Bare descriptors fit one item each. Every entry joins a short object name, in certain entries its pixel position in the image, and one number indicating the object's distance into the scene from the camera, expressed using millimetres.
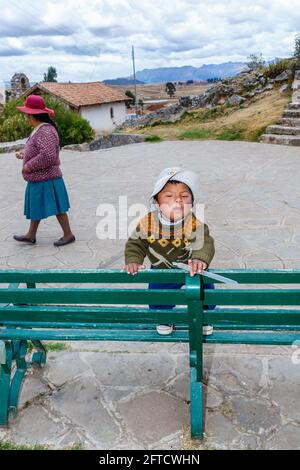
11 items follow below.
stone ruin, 42875
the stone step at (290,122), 11680
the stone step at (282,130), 11403
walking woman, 4848
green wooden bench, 2142
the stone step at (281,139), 11078
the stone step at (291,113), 11938
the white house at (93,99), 39688
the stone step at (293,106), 12317
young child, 2686
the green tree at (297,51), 14523
